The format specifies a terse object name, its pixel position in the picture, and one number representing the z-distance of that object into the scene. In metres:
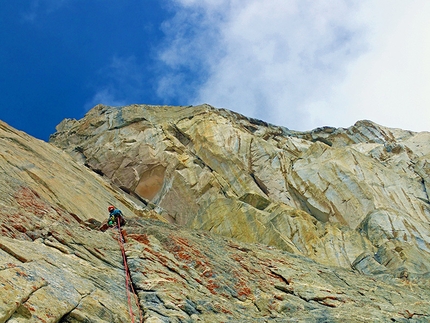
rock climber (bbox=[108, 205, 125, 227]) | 22.59
